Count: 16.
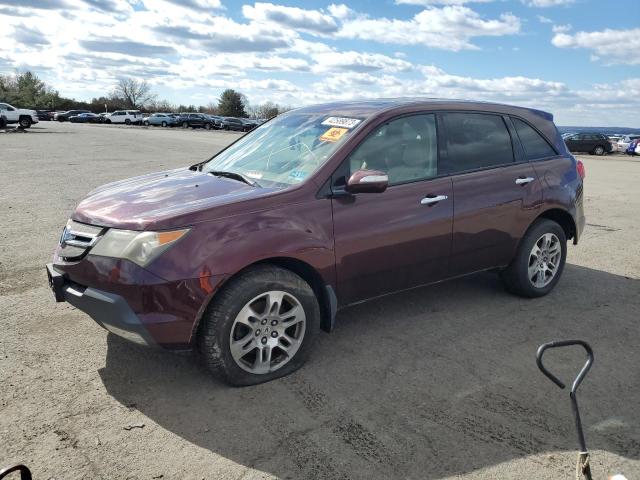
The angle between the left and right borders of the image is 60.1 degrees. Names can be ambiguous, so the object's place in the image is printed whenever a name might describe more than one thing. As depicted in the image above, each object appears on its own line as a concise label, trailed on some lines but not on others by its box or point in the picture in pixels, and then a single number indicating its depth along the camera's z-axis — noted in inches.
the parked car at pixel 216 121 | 2267.7
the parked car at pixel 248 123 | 2291.2
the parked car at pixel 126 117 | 2527.1
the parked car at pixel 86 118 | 2623.0
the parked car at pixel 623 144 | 1510.8
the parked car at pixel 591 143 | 1448.1
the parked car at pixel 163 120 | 2364.7
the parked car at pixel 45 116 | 2650.1
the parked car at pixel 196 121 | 2292.1
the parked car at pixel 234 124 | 2256.4
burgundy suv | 125.8
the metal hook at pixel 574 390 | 76.6
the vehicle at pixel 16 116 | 1348.3
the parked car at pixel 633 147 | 1453.0
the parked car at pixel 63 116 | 2610.7
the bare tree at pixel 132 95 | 4269.2
